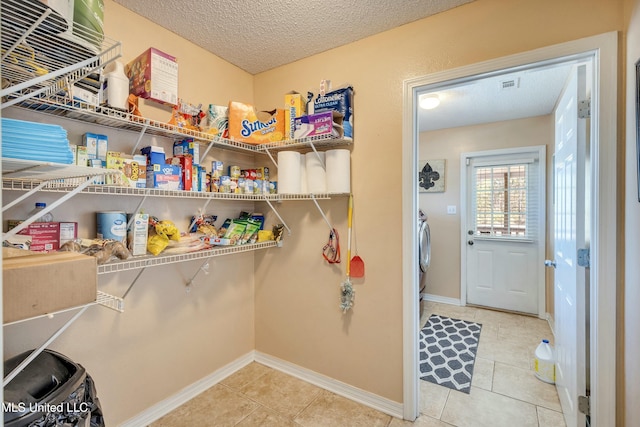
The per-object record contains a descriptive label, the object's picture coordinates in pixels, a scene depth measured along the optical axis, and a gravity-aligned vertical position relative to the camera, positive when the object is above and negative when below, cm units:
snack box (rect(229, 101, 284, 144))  198 +59
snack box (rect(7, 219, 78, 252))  123 -10
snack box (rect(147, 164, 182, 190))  157 +19
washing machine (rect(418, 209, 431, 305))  349 -45
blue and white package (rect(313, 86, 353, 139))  186 +68
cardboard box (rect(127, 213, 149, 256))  152 -12
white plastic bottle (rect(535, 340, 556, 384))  221 -115
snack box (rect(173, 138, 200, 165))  181 +39
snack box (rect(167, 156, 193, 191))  171 +26
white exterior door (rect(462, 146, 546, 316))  356 -22
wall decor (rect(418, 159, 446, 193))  406 +50
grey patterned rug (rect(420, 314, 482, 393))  229 -128
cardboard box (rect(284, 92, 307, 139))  197 +70
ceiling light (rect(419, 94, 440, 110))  279 +106
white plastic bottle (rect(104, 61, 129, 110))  143 +60
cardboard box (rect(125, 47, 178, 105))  153 +72
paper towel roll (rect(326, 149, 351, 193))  188 +26
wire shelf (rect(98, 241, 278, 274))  134 -25
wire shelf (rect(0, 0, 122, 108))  79 +53
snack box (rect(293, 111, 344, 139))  179 +54
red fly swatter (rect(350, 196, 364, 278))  196 -37
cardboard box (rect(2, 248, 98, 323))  79 -21
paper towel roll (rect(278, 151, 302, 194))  198 +27
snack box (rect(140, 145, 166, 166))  160 +31
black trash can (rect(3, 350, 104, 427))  96 -65
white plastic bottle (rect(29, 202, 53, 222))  129 -1
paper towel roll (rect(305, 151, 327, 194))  199 +26
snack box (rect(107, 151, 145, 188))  141 +22
